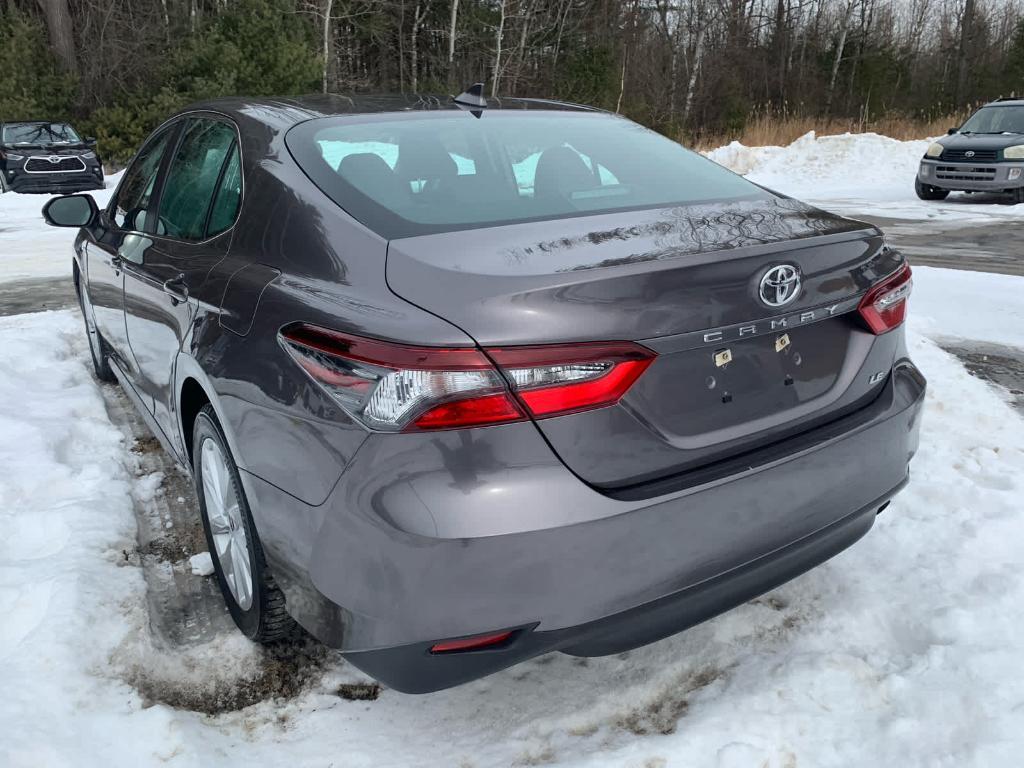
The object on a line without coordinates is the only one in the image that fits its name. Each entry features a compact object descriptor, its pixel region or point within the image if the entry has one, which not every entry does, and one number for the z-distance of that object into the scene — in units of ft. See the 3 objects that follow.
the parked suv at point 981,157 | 45.88
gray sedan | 5.92
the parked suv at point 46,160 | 55.77
